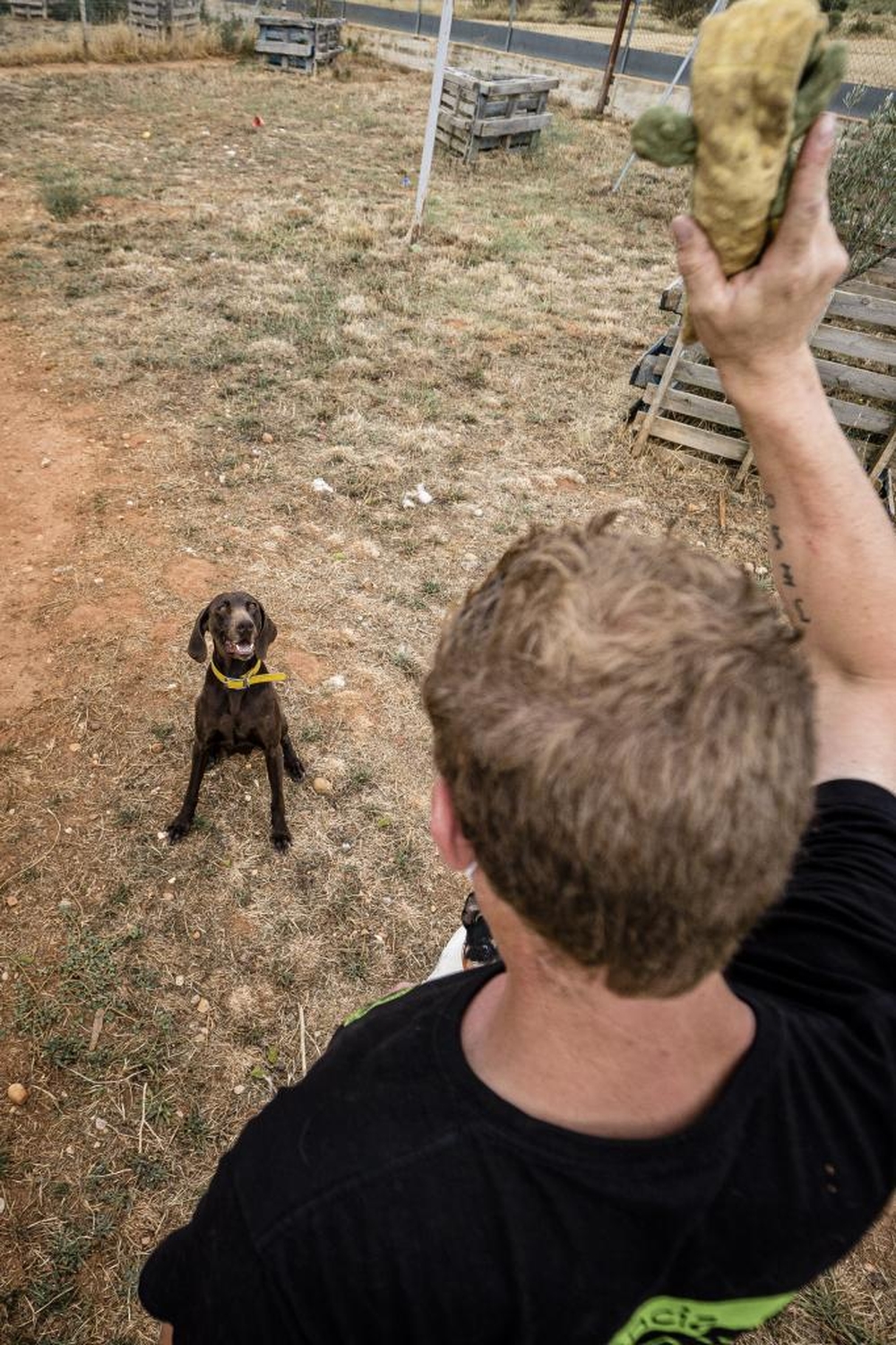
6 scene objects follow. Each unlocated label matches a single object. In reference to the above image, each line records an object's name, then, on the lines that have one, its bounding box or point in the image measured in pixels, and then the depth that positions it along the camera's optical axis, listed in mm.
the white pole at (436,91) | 7801
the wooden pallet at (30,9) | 18458
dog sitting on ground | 3301
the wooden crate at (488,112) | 13250
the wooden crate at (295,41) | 17047
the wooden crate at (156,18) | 17672
